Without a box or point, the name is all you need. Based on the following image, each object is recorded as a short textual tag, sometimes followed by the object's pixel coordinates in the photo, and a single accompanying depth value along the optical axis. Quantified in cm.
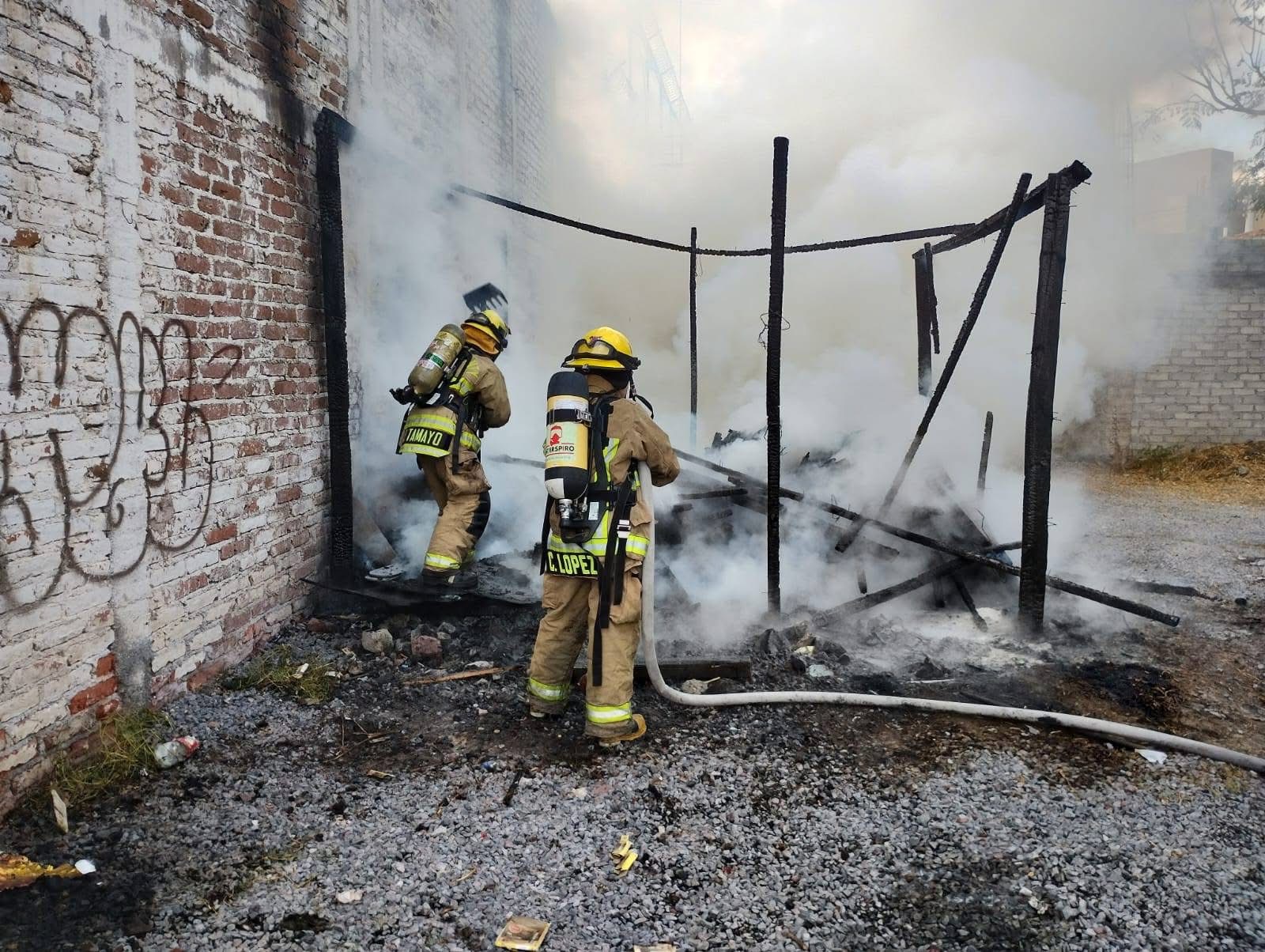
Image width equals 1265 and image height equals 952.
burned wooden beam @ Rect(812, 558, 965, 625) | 471
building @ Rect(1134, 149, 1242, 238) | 2355
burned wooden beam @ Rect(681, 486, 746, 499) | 548
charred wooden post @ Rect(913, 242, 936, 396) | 644
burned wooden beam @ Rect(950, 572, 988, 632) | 478
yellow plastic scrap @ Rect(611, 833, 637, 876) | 259
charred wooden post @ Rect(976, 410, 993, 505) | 623
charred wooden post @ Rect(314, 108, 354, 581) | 462
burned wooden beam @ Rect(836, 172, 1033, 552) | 448
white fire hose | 329
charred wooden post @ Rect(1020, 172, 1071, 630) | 426
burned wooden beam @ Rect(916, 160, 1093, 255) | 412
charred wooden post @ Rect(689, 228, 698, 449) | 784
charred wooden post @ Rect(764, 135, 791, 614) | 444
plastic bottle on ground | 311
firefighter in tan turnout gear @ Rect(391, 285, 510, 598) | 467
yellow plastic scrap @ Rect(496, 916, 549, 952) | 224
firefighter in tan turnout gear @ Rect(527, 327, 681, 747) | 341
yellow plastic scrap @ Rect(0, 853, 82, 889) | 241
